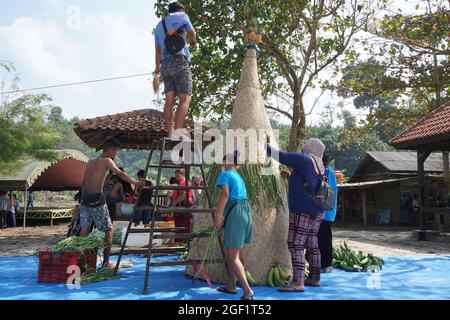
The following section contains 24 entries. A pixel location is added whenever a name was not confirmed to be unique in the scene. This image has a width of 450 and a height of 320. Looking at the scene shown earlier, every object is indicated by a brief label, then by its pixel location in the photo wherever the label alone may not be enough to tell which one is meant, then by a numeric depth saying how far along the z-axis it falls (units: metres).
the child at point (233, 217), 4.64
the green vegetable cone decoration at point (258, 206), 5.48
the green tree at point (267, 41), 12.30
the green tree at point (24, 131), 14.49
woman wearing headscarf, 5.09
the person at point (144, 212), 9.62
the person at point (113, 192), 8.27
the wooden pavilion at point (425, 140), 11.21
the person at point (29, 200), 22.76
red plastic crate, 5.54
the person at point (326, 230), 6.35
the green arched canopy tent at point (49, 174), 15.82
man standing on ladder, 5.54
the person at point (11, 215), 17.09
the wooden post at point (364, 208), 19.94
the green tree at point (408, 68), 13.02
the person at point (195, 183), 7.84
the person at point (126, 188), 9.23
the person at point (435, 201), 14.21
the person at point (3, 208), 16.16
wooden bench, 18.25
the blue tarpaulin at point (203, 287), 4.71
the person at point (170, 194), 8.68
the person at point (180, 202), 7.93
